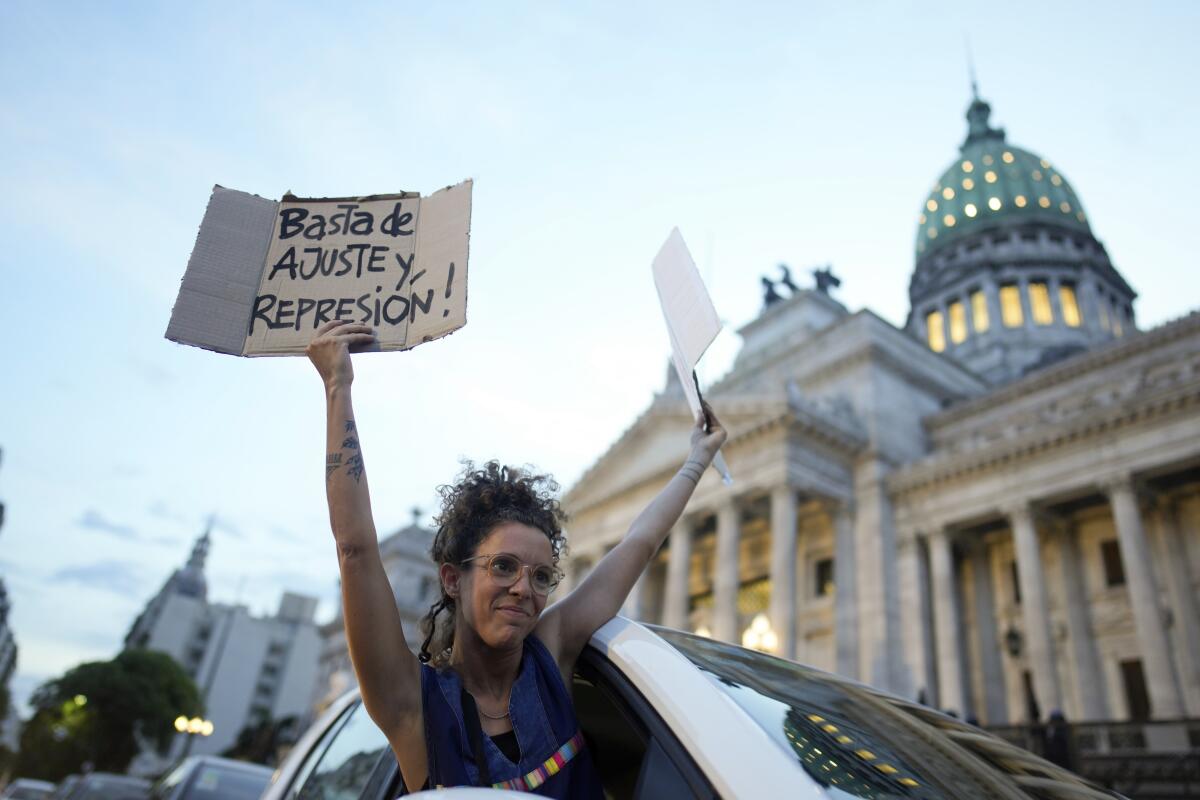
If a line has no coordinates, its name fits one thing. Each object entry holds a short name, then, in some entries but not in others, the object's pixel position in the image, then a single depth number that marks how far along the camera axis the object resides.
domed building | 22.05
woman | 1.67
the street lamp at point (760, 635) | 15.47
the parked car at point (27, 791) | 22.77
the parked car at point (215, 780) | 5.75
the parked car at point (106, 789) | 9.04
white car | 1.40
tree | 46.16
